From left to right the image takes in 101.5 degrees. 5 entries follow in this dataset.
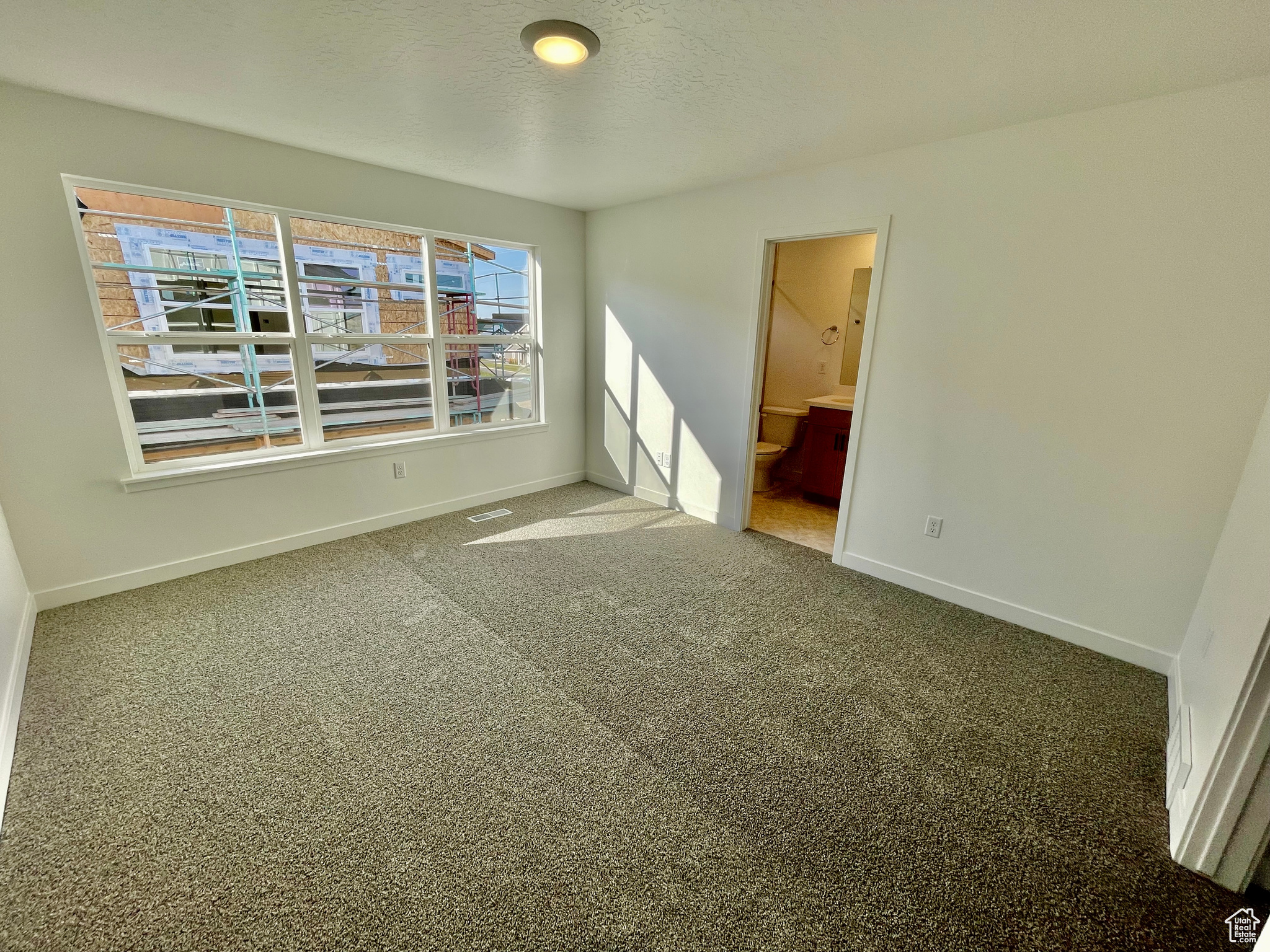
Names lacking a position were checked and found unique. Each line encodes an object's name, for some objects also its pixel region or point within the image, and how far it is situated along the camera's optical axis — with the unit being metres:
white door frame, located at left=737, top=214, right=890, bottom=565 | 2.77
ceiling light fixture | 1.61
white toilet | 4.46
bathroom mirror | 4.30
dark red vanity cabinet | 3.95
